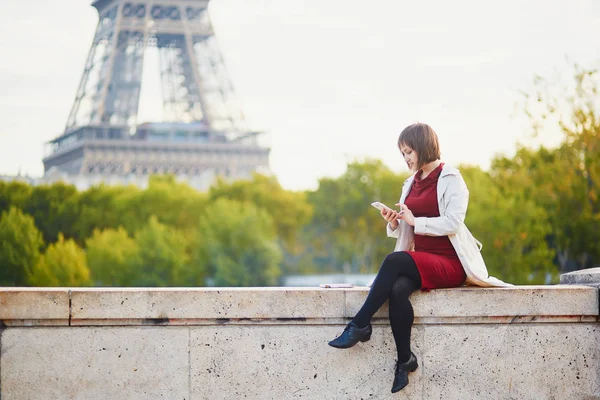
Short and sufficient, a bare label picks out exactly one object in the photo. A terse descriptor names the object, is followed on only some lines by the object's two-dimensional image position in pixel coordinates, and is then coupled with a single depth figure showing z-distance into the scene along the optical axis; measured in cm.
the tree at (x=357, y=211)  5875
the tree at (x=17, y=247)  4788
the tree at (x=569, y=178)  3175
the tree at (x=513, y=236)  3784
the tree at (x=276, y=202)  6181
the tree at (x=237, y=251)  5112
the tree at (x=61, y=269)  4634
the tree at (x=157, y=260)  4972
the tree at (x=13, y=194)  5534
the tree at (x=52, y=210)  5578
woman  688
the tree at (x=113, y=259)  4981
